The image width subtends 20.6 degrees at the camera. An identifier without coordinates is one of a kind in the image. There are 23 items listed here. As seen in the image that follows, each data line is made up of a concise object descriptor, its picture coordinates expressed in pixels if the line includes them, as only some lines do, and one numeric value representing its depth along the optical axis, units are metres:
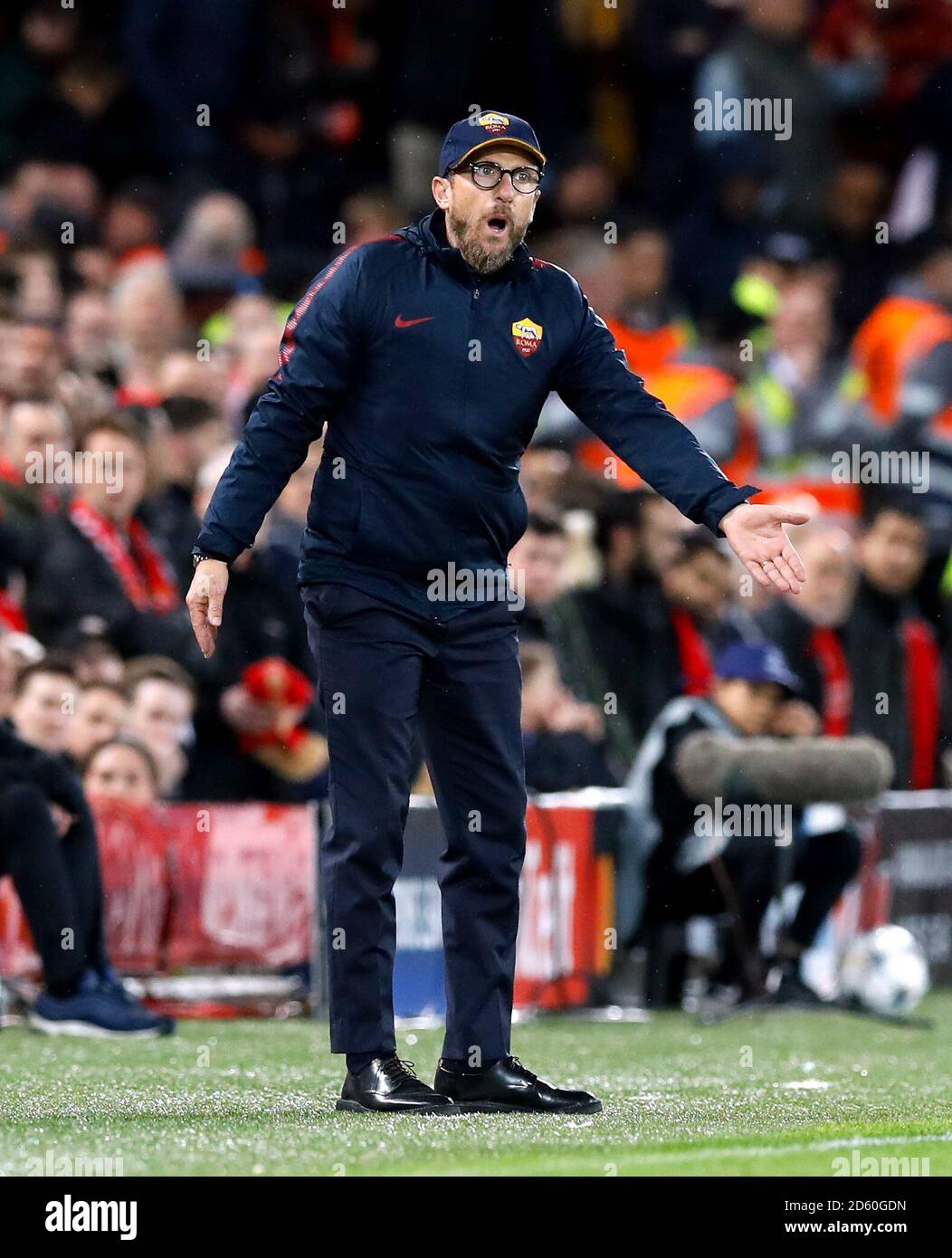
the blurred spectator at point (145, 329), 12.24
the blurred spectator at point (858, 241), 16.42
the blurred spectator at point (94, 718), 9.83
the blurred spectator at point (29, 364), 10.78
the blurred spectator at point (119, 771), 9.82
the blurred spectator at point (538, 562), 10.86
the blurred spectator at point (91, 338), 12.17
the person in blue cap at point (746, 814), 9.98
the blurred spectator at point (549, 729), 10.66
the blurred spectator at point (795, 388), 13.73
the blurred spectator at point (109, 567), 10.14
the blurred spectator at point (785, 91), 16.31
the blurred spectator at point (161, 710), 10.02
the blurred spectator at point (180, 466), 10.67
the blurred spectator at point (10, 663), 9.48
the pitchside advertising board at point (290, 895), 9.85
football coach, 6.05
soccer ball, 9.59
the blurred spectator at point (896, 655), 12.01
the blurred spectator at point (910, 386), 13.13
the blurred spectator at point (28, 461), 10.15
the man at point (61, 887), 8.48
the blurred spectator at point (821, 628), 11.86
